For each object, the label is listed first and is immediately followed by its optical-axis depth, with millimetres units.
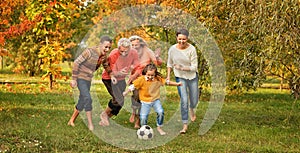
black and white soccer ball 7445
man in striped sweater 8094
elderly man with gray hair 8367
